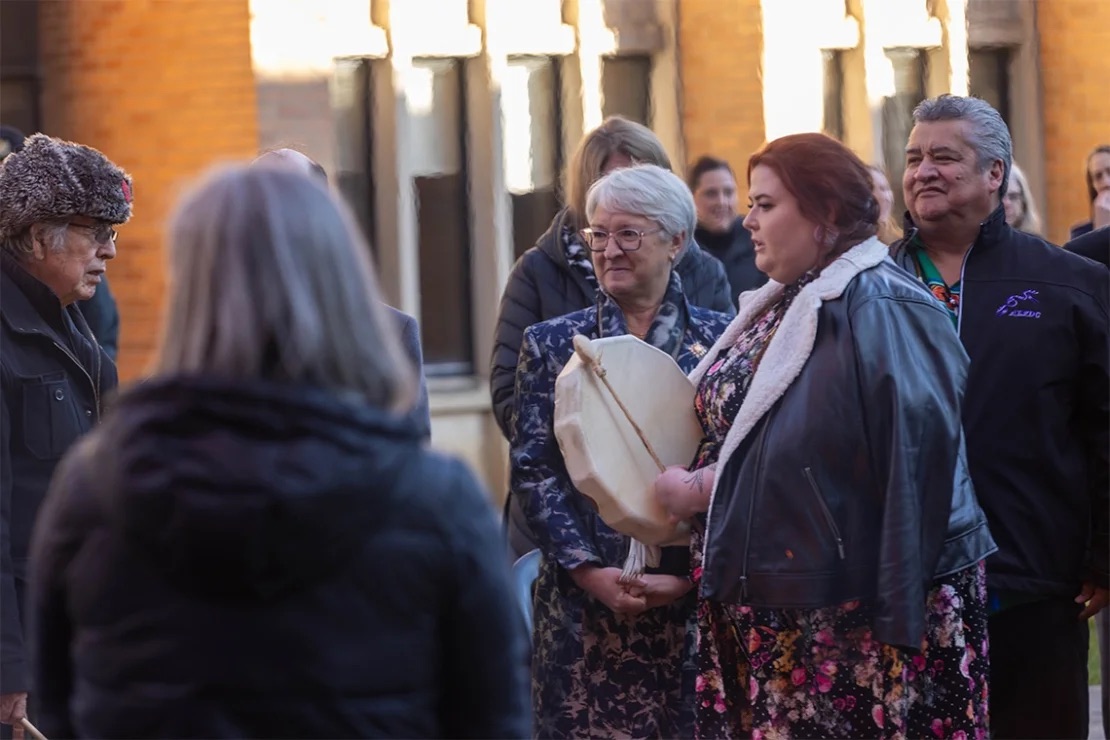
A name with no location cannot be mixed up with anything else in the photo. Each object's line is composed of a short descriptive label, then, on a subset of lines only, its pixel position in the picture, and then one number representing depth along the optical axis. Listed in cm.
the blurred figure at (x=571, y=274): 1012
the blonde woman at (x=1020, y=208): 1454
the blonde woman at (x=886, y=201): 1112
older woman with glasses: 846
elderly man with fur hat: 773
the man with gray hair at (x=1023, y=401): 839
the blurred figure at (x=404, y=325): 765
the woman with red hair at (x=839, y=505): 701
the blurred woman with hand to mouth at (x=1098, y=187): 1520
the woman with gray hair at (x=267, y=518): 393
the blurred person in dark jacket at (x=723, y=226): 1539
